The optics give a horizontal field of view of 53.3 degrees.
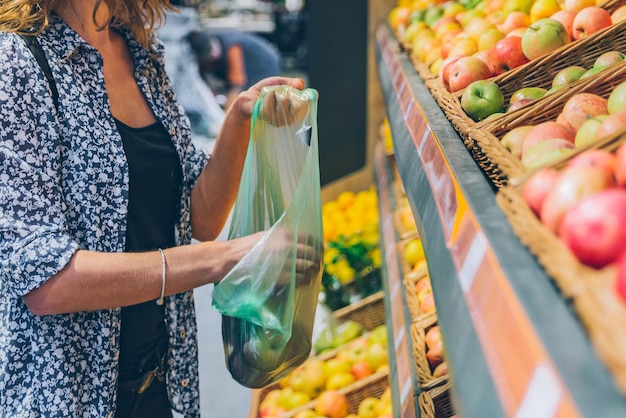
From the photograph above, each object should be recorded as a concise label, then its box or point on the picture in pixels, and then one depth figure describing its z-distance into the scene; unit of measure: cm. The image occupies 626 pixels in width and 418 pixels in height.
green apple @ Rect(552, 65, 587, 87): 124
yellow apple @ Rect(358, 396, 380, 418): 201
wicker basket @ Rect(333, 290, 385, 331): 271
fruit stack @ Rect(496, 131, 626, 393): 49
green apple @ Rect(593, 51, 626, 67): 121
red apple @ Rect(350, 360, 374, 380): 223
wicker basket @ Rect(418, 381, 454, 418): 130
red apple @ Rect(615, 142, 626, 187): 70
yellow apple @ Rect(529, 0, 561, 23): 177
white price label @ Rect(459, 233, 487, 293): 64
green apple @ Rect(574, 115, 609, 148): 95
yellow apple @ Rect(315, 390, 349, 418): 202
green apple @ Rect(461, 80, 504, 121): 128
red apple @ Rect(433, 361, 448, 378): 144
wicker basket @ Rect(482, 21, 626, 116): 127
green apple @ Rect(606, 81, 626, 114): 100
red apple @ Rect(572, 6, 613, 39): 143
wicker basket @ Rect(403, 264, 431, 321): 161
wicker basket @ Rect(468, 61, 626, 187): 107
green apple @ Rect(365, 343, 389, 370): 224
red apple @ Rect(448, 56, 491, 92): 148
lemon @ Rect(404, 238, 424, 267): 204
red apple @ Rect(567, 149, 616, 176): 72
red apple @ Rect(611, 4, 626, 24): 143
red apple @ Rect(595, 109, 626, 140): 89
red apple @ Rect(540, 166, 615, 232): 67
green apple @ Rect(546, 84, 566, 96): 116
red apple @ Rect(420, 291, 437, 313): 168
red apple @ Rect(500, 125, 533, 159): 101
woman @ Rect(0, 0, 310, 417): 110
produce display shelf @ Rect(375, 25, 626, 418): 45
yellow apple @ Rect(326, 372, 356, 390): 219
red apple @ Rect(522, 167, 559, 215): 71
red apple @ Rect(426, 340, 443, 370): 145
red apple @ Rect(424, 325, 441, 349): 147
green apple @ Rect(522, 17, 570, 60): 143
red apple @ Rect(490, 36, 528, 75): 150
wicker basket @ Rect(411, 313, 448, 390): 136
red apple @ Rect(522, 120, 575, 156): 100
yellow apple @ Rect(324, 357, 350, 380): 226
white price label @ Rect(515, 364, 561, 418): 45
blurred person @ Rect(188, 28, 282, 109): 646
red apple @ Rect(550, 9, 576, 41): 153
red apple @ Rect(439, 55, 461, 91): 159
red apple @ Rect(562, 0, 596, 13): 162
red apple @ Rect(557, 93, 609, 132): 102
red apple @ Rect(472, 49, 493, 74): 158
